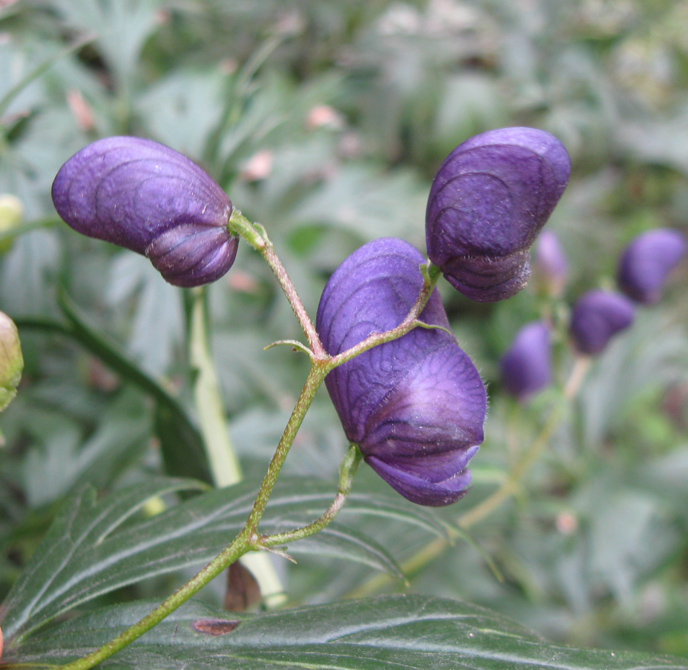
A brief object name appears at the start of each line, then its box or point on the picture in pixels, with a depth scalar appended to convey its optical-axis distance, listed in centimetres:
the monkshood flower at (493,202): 21
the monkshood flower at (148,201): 21
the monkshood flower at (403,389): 21
